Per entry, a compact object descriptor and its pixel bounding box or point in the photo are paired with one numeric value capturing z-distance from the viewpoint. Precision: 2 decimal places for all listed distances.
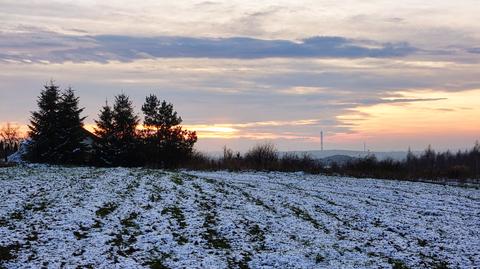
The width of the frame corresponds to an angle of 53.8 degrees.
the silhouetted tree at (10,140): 124.75
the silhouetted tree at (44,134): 64.94
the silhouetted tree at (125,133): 72.31
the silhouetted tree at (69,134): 65.31
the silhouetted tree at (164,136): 77.19
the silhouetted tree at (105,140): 71.75
